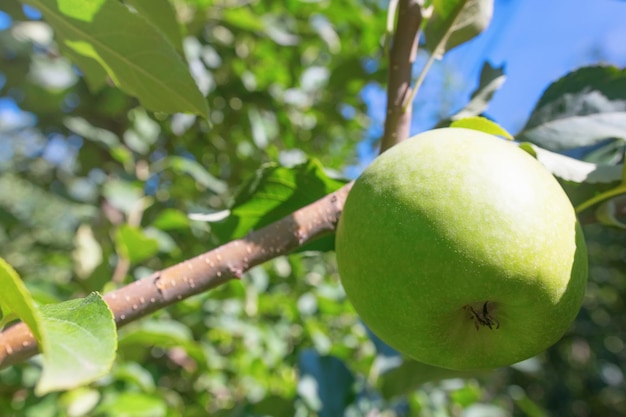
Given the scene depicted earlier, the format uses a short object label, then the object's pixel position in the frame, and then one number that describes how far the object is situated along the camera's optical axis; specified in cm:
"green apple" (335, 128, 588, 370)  22
